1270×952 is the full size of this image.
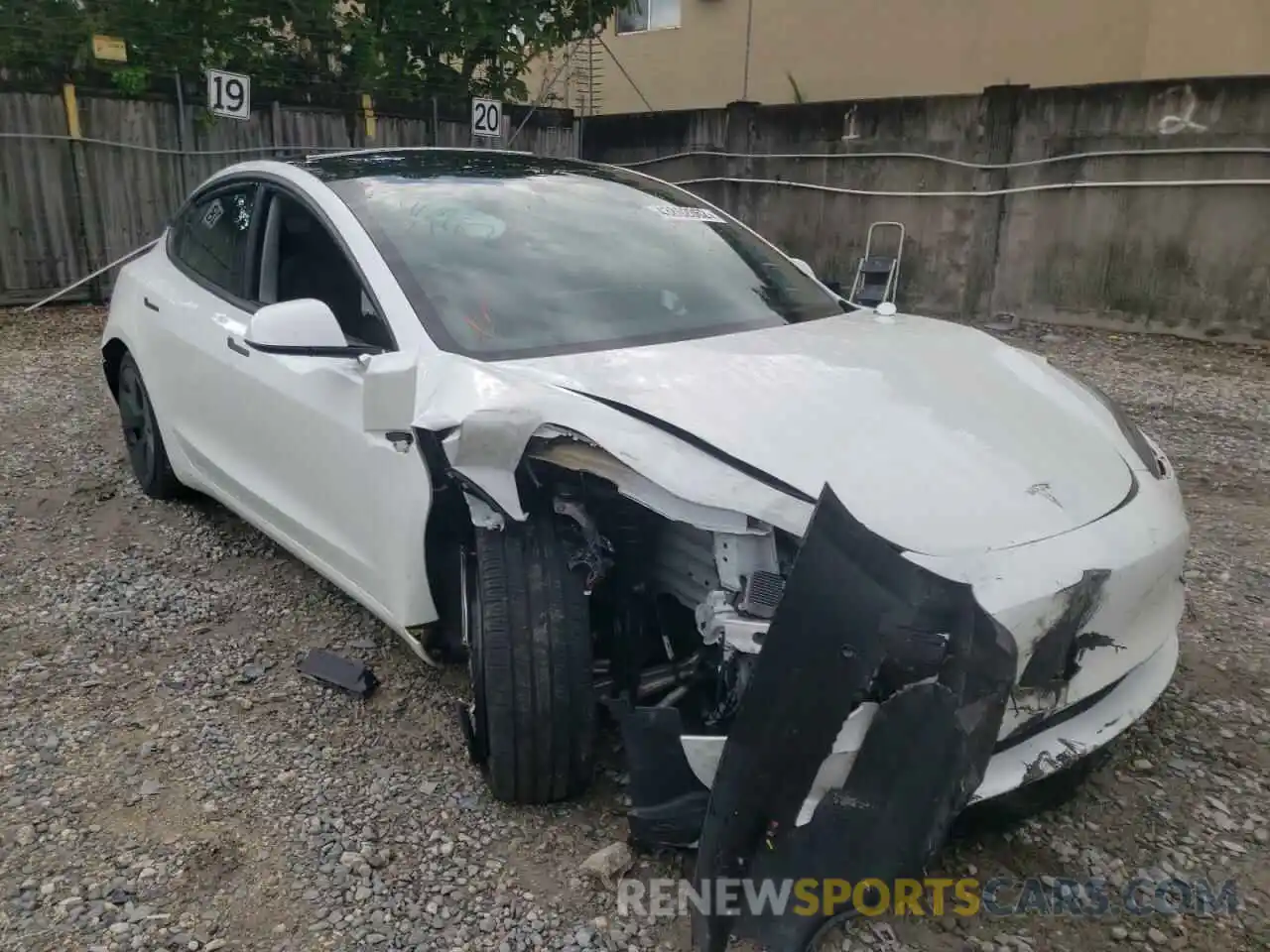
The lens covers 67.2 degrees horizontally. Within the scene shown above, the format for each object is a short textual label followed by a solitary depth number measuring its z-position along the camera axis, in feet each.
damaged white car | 5.66
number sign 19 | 27.50
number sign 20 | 34.24
